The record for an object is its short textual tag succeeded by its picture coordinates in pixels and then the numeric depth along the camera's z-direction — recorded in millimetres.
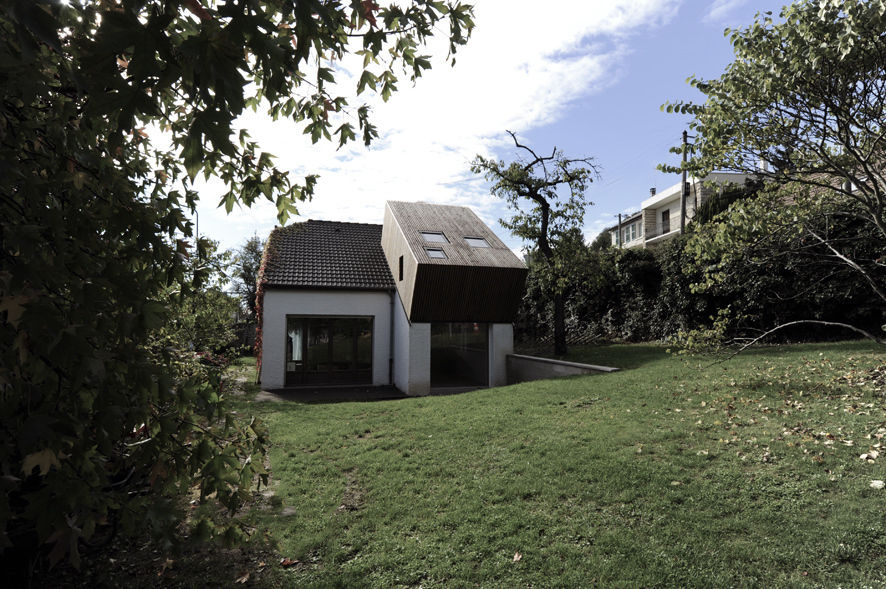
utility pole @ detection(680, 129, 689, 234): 26397
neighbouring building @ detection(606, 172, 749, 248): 36906
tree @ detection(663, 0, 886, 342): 5227
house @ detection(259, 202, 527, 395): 15148
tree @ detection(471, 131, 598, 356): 16188
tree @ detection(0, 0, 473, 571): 1475
